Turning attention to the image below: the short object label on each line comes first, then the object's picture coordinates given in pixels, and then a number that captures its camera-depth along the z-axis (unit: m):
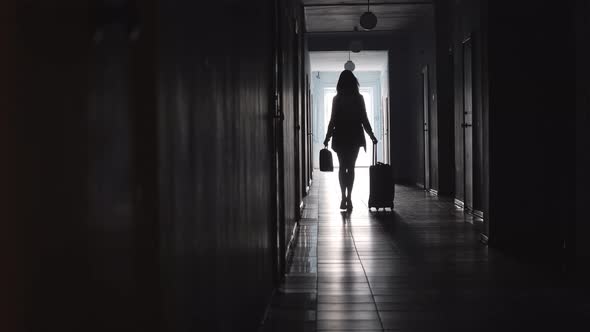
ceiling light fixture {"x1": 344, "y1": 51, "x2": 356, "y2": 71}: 15.35
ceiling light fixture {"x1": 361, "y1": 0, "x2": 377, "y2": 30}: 10.74
